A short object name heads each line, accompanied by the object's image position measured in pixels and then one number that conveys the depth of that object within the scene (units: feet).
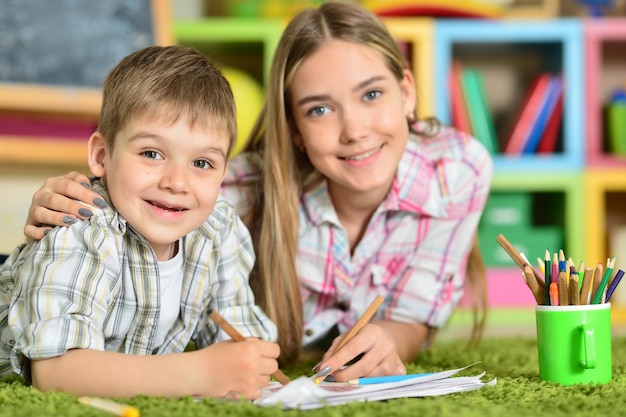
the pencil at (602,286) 3.39
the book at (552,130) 8.04
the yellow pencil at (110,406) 2.64
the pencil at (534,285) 3.47
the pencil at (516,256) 3.52
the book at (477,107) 7.93
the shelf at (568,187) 7.88
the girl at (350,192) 4.52
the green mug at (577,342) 3.36
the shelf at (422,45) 7.82
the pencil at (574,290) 3.36
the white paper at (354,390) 2.93
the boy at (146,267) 3.06
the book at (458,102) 7.97
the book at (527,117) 7.95
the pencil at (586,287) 3.34
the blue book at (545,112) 7.93
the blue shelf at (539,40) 7.90
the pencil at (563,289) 3.35
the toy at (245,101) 7.59
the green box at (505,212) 7.97
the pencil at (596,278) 3.40
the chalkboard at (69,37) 7.16
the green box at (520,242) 7.90
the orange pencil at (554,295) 3.40
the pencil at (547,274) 3.44
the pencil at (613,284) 3.47
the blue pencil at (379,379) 3.40
